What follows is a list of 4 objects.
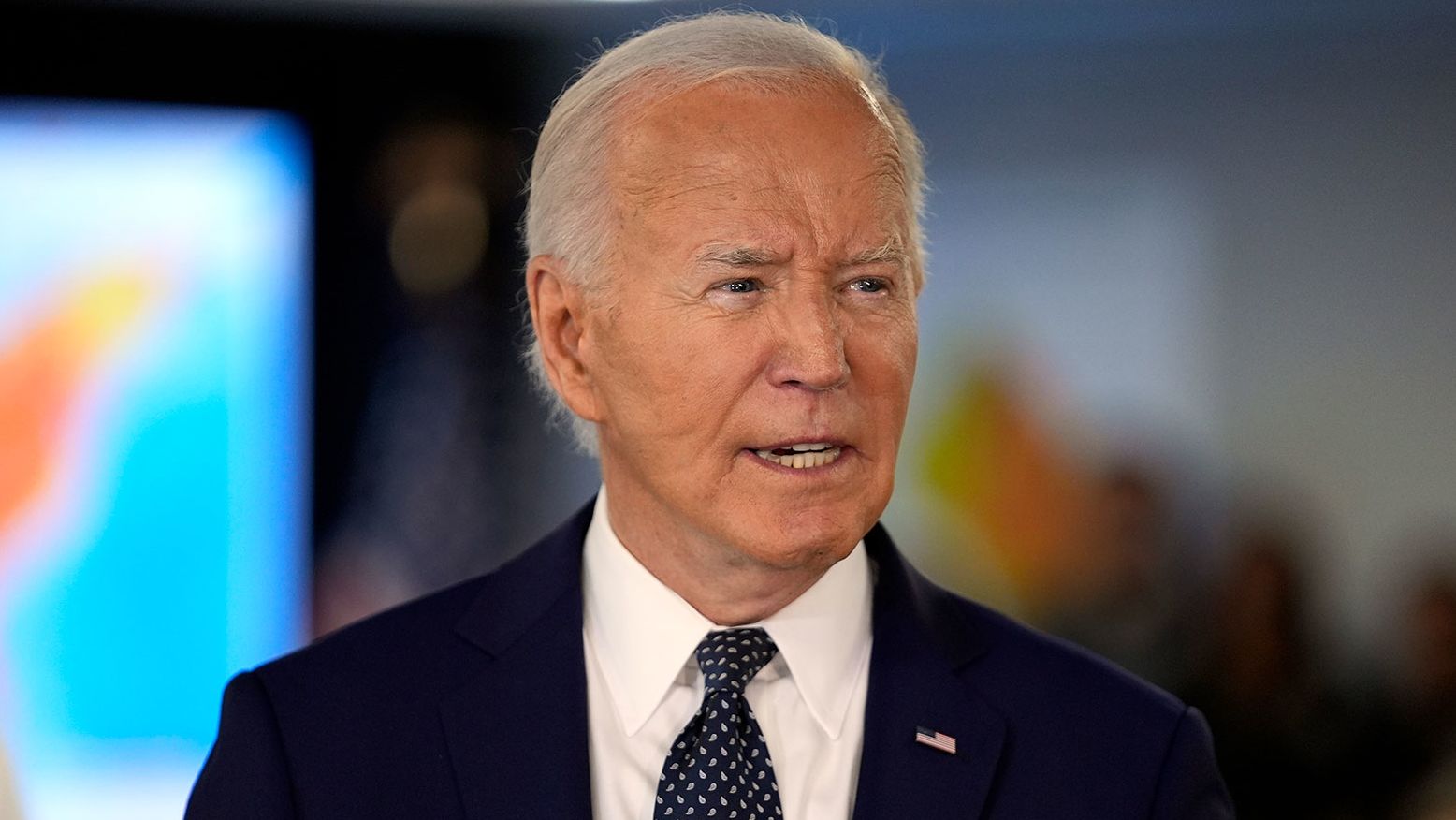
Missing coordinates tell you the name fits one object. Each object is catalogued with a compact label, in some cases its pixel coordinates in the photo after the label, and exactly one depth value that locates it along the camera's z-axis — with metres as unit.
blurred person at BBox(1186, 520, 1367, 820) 10.83
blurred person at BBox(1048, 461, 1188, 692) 11.29
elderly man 3.83
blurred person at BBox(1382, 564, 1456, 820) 10.83
